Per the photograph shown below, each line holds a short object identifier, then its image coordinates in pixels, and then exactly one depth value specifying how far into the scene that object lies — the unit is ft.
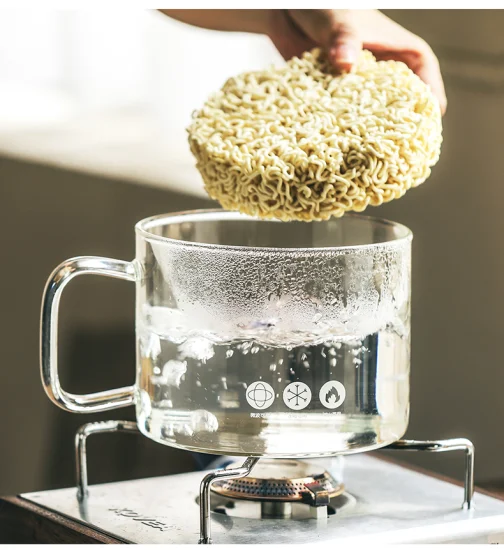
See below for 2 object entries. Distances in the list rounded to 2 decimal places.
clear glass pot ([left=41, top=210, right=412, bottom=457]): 2.92
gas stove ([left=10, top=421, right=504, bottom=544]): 3.01
